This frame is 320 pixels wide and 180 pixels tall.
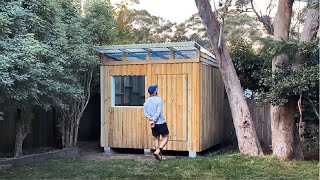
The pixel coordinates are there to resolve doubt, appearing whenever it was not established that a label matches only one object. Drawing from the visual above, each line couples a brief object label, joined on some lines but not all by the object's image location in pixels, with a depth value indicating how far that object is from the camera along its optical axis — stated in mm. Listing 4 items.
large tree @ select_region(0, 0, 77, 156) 6738
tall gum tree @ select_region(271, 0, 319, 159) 8406
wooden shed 9664
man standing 8125
